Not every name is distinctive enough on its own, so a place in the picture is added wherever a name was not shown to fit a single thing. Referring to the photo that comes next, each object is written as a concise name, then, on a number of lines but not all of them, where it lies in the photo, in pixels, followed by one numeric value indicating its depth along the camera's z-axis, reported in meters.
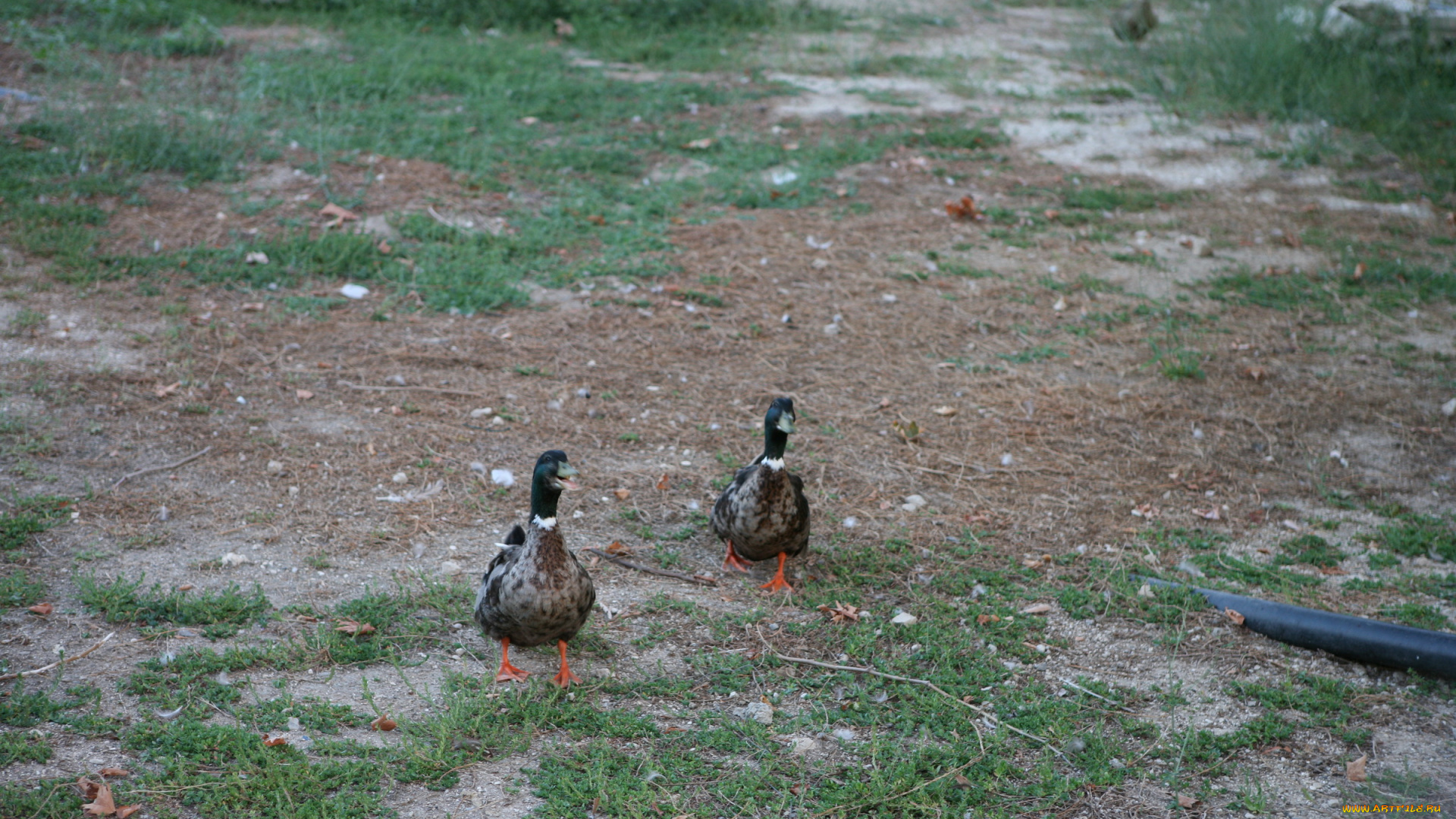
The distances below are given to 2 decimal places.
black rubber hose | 3.92
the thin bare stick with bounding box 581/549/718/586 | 4.59
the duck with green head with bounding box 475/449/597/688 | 3.72
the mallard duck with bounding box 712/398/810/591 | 4.39
